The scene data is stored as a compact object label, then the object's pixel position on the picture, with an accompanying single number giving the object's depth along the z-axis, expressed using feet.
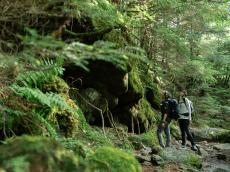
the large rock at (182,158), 32.17
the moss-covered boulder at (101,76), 31.94
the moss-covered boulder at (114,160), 15.36
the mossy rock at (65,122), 24.38
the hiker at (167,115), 37.93
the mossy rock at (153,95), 51.95
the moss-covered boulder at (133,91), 38.32
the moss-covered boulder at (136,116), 41.70
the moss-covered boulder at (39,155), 10.62
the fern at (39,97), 20.29
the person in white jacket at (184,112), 38.47
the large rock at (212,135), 55.11
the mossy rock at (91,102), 33.96
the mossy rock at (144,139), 37.01
